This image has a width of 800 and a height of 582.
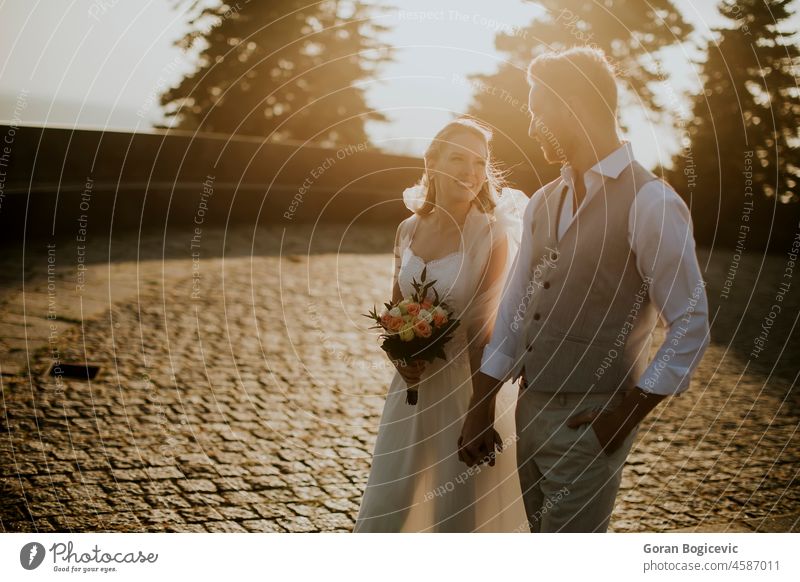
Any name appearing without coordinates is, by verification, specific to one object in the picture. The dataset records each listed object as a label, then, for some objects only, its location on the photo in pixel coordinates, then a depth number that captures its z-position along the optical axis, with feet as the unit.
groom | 9.01
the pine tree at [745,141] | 49.96
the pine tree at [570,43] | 53.36
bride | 12.63
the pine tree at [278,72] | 62.39
